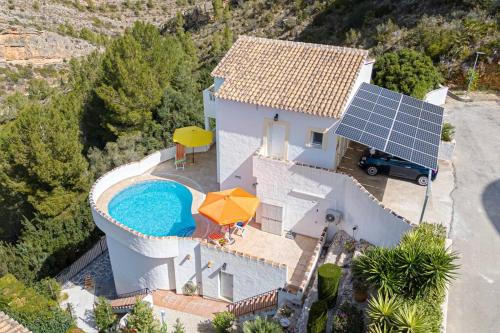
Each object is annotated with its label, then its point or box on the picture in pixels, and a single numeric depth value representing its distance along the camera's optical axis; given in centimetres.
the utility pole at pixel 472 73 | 3387
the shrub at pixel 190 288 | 2295
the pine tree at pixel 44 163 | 2861
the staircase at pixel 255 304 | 2019
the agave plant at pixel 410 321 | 1325
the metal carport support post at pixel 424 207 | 1941
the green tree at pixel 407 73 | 3138
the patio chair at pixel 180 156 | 2950
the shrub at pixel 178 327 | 1957
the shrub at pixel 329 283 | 1727
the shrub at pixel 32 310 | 2302
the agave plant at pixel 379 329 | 1364
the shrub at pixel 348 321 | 1573
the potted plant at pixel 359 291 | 1708
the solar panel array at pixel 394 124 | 2038
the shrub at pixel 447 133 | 2548
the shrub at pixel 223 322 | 1956
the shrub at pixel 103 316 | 2344
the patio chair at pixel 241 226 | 2378
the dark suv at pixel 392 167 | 2294
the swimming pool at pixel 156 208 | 2347
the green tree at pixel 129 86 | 3525
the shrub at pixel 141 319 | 2045
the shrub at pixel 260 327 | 1676
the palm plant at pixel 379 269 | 1522
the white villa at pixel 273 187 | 2123
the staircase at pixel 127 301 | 2351
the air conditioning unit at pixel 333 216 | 2234
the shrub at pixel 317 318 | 1609
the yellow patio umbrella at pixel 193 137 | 2909
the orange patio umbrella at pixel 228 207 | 2171
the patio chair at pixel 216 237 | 2230
